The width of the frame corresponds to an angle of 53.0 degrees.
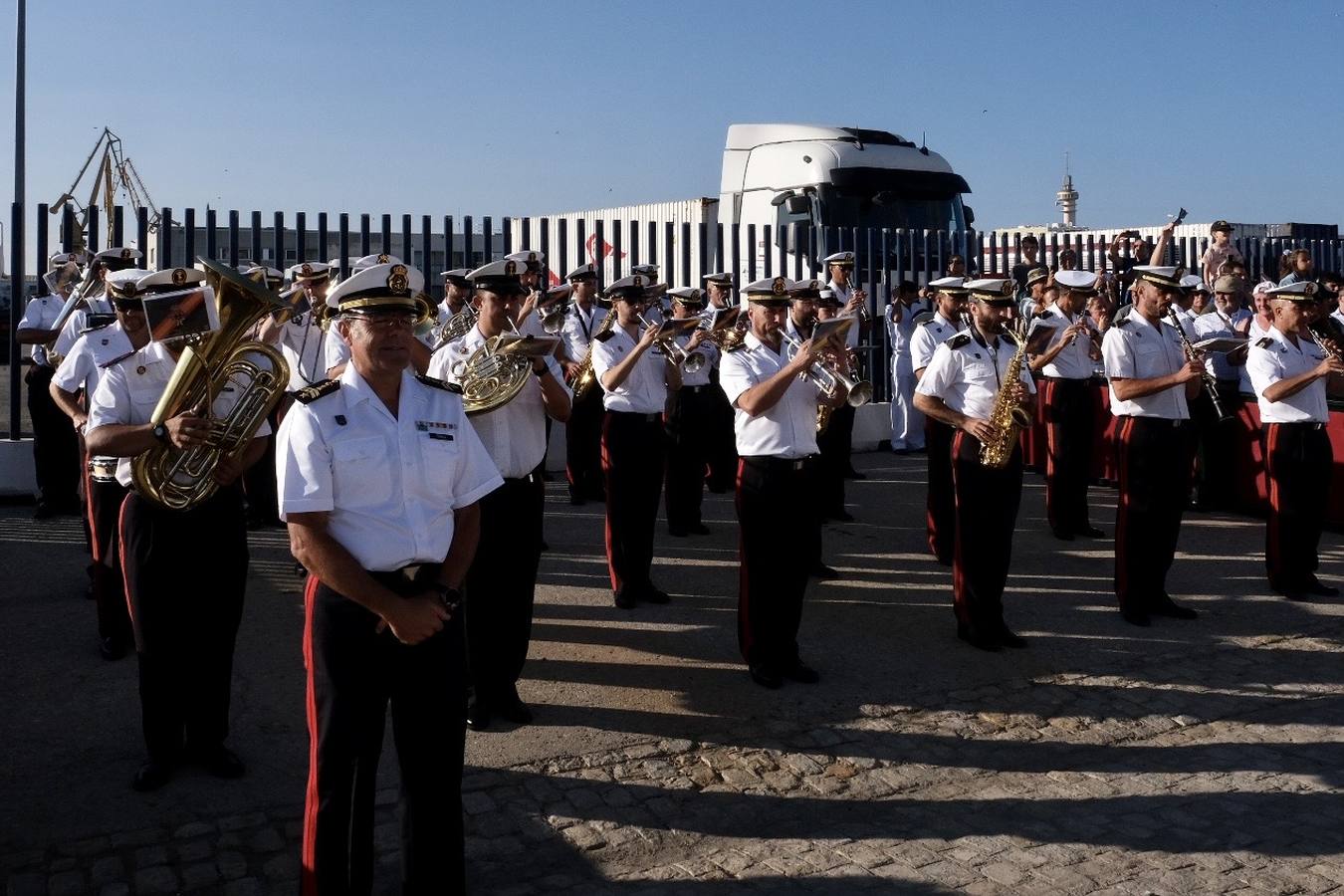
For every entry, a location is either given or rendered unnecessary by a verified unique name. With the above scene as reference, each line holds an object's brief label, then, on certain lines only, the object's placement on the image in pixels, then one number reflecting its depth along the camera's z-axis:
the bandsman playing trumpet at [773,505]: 6.99
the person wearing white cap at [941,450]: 9.94
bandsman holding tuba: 5.54
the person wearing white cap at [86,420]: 6.21
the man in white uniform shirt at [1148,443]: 8.28
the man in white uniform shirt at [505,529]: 6.38
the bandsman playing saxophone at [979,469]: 7.69
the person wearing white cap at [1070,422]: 10.94
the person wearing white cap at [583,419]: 11.86
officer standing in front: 4.02
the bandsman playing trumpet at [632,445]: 8.61
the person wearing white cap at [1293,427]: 8.67
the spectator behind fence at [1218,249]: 17.20
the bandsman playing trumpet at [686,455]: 10.87
